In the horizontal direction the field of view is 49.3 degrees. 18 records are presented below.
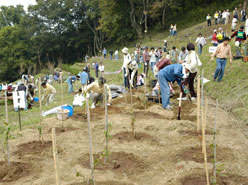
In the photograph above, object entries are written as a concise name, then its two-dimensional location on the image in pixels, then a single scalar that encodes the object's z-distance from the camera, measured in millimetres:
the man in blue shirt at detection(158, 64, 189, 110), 7670
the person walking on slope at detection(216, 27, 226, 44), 14003
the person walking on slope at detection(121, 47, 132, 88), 10161
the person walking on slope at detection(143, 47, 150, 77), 14469
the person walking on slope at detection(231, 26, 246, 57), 10336
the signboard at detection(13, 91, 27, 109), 5947
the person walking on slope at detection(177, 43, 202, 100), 7785
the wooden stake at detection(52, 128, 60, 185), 3117
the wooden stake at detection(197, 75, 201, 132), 4420
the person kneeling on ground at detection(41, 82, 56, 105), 11264
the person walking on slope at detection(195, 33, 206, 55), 14961
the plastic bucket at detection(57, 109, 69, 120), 7098
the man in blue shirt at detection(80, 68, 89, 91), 12923
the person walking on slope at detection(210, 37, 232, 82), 9078
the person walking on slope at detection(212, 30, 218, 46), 14516
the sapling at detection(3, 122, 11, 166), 4211
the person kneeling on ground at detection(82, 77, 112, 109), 8219
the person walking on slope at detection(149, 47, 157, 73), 14086
